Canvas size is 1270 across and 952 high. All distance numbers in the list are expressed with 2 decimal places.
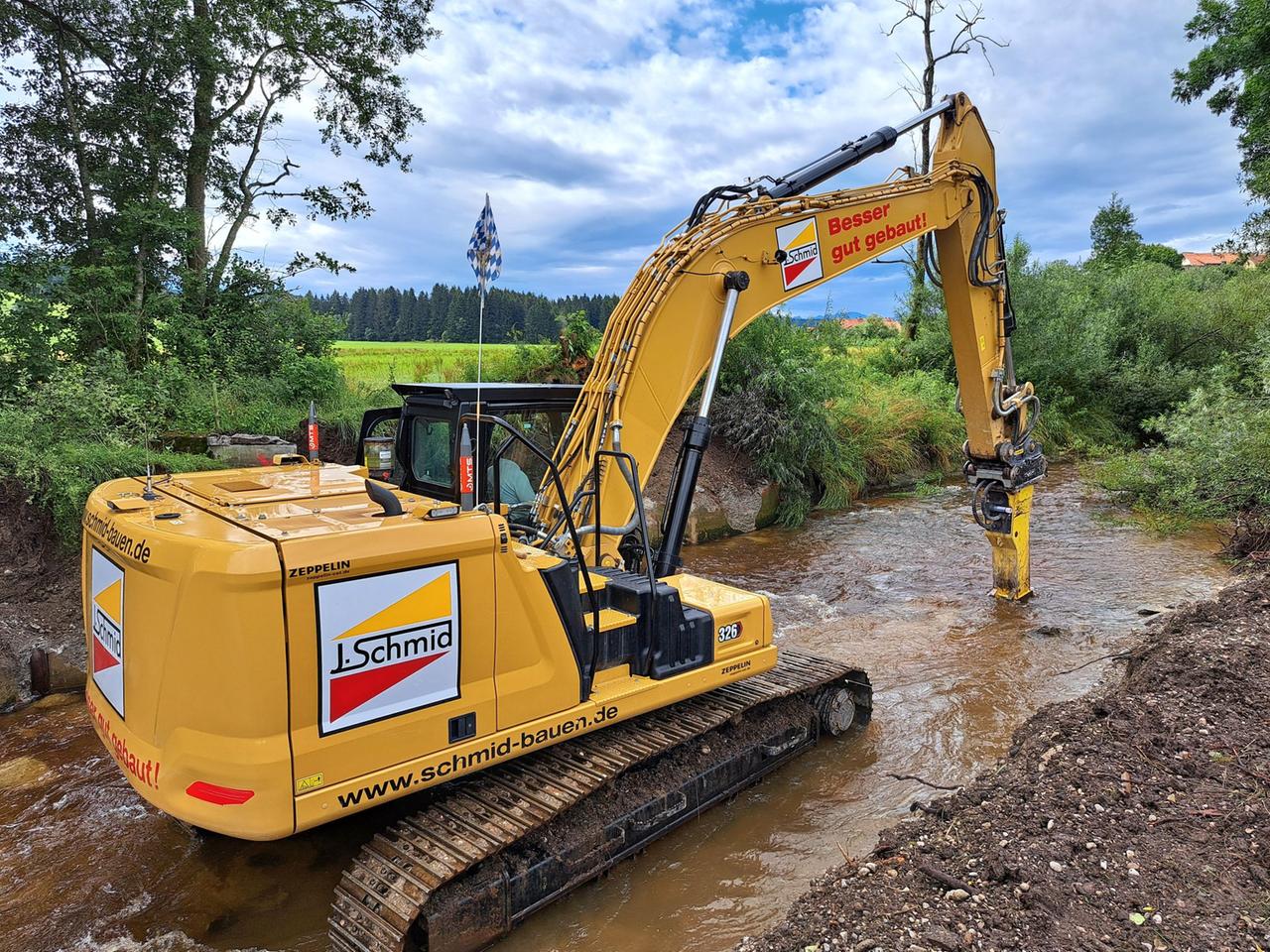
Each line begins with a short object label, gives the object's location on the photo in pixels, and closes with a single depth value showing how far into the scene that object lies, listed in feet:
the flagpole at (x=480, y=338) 10.87
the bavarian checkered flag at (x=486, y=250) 11.27
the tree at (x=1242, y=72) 55.21
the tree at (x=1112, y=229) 132.46
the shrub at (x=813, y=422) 39.91
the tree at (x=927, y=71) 61.82
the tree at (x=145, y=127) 31.50
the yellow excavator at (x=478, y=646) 9.36
